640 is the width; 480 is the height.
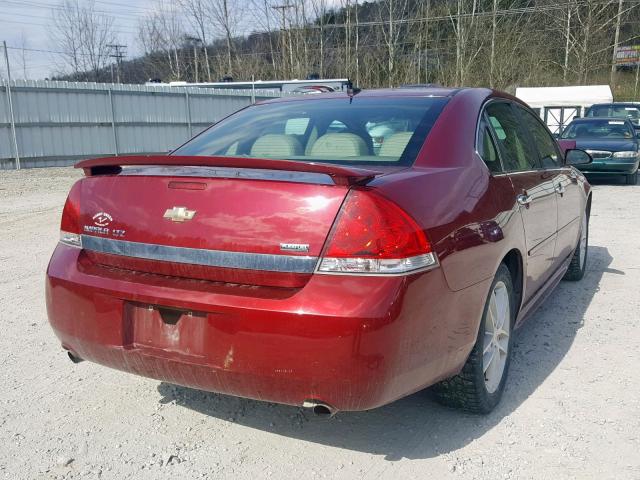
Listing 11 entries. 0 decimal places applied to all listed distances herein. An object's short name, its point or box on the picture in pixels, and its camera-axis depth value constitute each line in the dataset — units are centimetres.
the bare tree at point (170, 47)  4281
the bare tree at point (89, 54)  4183
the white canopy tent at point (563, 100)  2350
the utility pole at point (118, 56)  5309
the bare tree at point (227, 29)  3650
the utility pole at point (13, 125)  1609
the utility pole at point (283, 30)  3142
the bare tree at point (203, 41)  3703
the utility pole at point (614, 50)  3634
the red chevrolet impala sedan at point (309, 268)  219
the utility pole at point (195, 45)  3968
